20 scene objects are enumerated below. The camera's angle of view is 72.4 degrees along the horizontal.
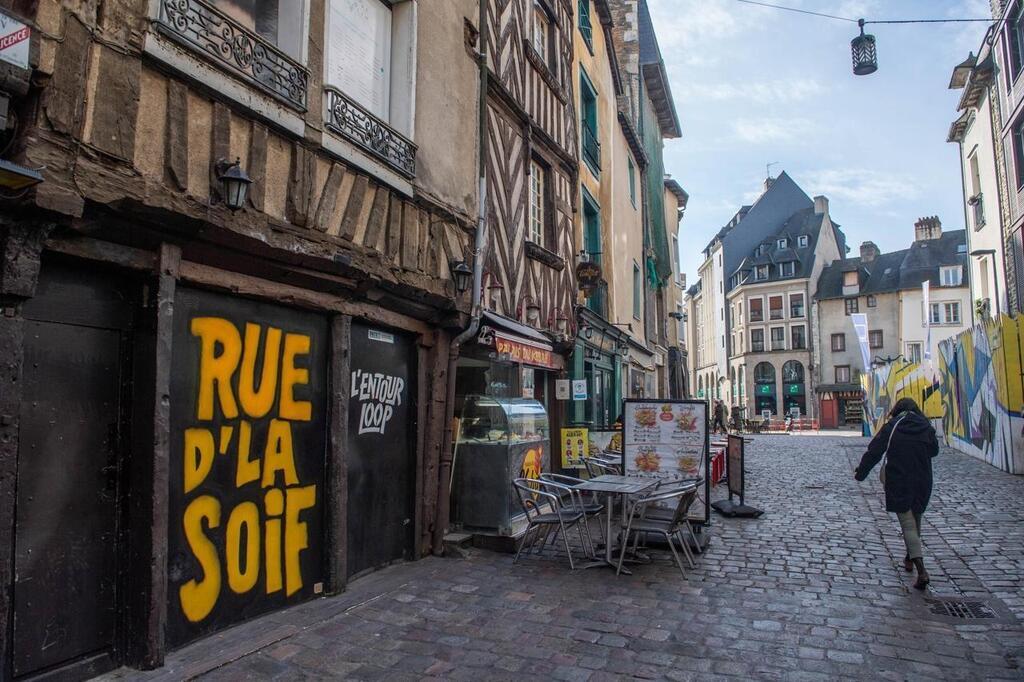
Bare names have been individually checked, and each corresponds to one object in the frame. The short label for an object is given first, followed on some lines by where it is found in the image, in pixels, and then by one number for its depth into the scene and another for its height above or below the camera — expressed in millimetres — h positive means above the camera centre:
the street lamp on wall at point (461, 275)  6703 +1332
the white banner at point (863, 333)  25562 +2869
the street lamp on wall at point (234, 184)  3855 +1281
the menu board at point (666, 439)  7352 -277
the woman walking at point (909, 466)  5289 -422
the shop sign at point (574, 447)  8953 -428
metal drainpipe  6543 +850
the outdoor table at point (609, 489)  5715 -624
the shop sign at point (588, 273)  10984 +2207
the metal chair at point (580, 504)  6234 -847
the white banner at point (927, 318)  21281 +2826
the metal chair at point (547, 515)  5946 -877
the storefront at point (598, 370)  11430 +817
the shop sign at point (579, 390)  10023 +341
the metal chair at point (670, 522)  5695 -932
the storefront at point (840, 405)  44938 +455
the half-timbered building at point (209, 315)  3182 +608
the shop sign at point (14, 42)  2850 +1541
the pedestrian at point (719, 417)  25422 -149
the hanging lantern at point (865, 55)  8953 +4565
